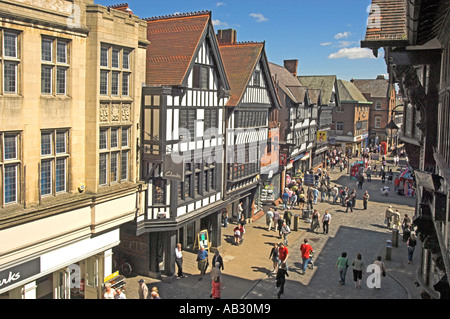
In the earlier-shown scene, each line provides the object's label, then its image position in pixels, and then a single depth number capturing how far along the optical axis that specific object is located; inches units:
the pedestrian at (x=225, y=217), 979.3
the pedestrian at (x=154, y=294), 497.5
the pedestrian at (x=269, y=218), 992.2
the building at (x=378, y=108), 2832.2
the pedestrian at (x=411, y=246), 784.9
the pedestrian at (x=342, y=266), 662.5
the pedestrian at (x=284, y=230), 888.6
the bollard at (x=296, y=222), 984.9
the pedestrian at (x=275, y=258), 722.2
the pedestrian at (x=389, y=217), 1037.9
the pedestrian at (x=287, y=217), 976.7
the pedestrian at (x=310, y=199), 1172.6
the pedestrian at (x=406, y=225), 961.5
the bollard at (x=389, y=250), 815.7
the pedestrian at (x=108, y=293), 508.7
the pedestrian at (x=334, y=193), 1317.7
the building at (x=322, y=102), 1732.0
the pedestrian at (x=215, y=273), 566.9
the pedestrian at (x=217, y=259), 656.5
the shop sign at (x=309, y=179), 1413.6
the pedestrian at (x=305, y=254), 719.1
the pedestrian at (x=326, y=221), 965.8
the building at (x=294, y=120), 1334.9
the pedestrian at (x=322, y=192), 1358.8
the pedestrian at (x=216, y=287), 570.6
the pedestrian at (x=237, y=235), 871.1
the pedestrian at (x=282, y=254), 680.4
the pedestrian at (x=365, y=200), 1237.3
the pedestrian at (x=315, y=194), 1268.5
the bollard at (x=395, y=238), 904.9
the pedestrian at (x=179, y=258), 697.6
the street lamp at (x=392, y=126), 770.1
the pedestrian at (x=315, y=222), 974.0
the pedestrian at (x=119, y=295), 525.6
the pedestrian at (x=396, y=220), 1006.4
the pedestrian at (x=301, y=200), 1208.8
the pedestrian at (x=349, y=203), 1189.7
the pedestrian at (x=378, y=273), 655.8
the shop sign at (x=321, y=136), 1644.9
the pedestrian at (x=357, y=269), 644.7
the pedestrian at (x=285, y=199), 1200.2
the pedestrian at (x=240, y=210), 989.3
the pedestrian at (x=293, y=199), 1213.1
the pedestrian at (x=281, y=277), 600.4
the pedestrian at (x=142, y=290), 522.0
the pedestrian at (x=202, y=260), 698.2
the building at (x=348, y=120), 2409.0
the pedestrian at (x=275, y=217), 977.8
